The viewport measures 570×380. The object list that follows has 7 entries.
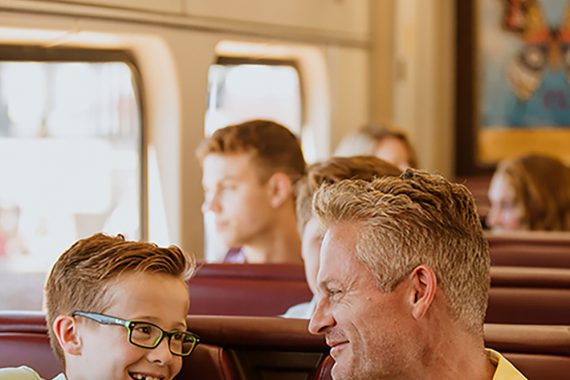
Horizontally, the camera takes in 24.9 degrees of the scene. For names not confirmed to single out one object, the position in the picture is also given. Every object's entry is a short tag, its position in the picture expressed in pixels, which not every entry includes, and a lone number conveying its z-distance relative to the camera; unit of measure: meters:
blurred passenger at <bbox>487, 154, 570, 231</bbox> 6.15
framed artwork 10.25
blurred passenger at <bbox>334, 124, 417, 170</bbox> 6.25
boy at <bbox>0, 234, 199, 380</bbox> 2.64
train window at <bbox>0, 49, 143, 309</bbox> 4.48
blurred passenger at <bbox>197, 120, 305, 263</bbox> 4.56
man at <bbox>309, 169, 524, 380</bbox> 2.41
